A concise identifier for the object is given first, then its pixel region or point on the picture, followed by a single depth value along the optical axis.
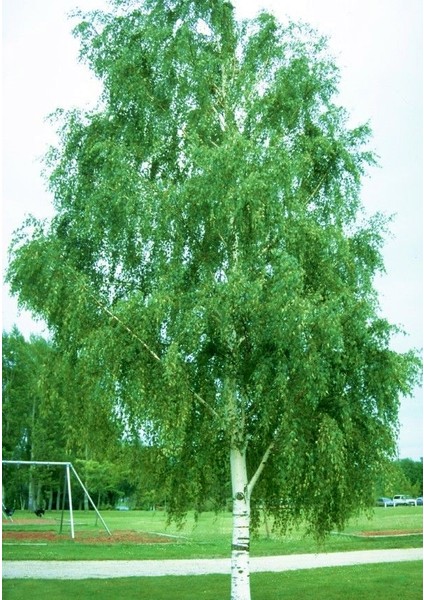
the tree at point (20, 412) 48.41
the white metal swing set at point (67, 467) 30.46
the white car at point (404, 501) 80.25
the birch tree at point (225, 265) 12.59
